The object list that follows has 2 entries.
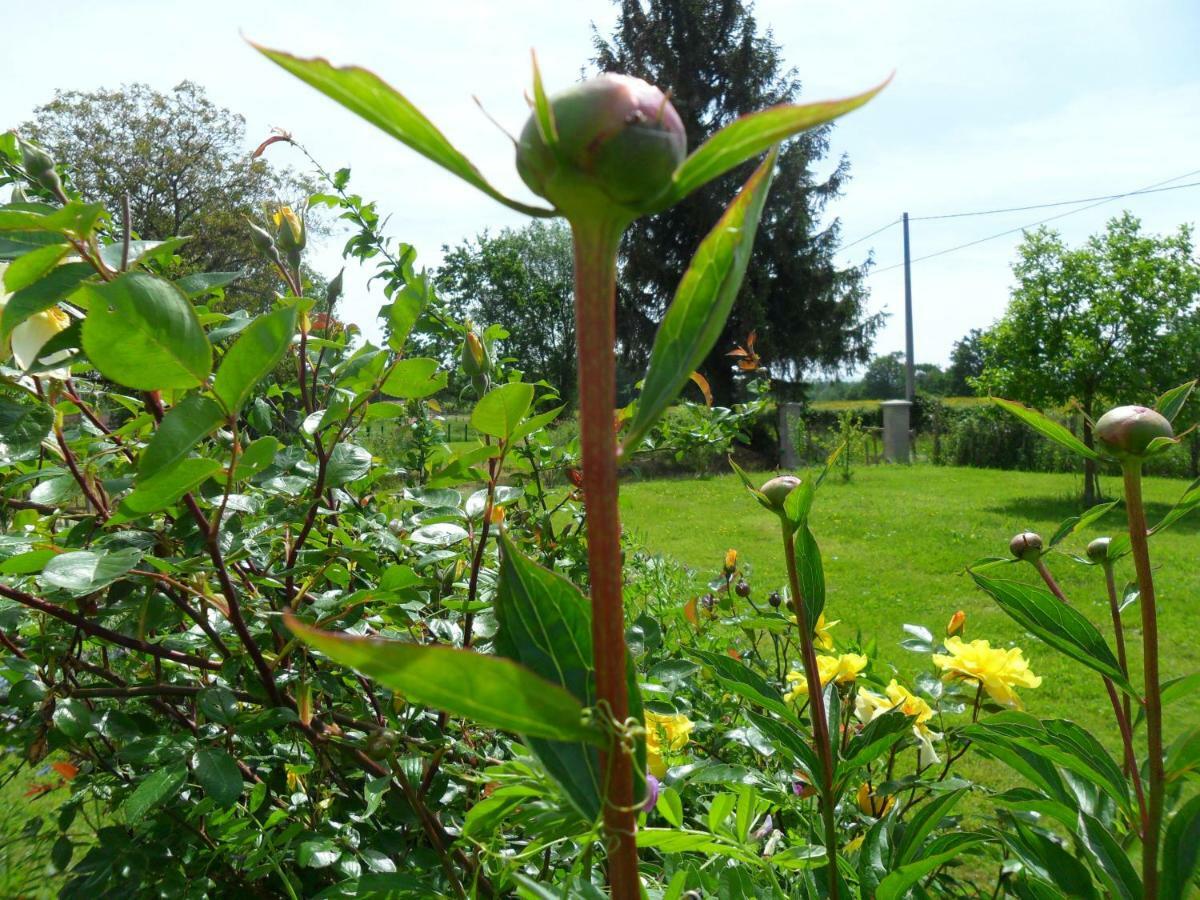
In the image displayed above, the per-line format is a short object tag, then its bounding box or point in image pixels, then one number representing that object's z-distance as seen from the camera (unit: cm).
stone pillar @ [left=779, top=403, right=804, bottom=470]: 1131
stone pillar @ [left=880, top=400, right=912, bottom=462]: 1543
